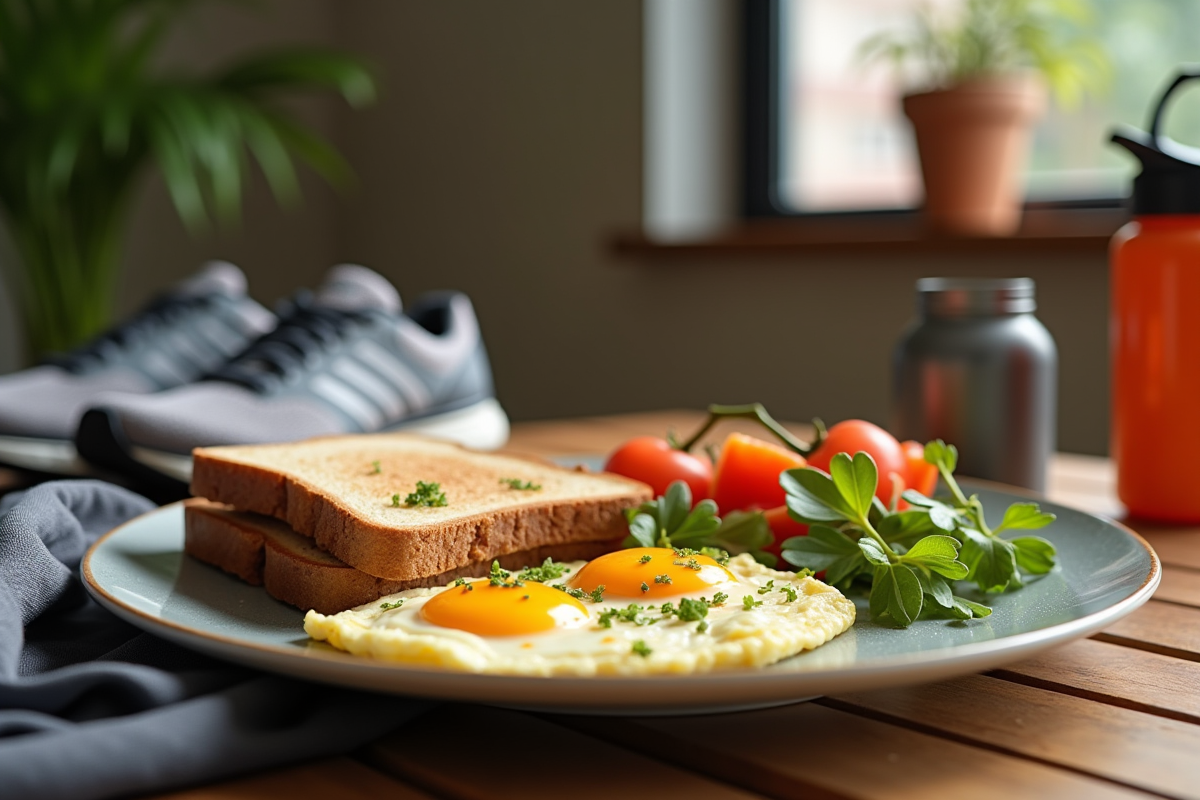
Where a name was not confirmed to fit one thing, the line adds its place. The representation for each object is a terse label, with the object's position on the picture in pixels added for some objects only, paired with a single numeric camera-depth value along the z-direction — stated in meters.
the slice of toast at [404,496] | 0.78
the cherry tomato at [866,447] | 1.06
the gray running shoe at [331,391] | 1.29
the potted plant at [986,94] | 2.56
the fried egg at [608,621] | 0.60
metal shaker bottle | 1.25
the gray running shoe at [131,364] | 1.45
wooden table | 0.57
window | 3.16
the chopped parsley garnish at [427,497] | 0.88
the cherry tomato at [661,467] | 1.11
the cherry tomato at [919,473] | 1.11
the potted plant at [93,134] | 2.62
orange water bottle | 1.18
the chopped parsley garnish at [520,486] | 0.96
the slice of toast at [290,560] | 0.78
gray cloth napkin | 0.54
